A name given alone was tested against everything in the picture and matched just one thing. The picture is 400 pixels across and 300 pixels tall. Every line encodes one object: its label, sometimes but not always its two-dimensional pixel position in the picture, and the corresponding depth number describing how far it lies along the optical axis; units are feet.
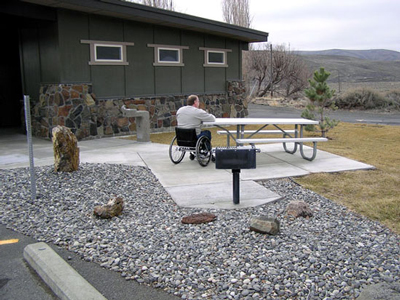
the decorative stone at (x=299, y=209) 16.55
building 34.81
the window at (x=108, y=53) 37.53
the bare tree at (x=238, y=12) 100.68
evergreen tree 36.99
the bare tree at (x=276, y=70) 102.22
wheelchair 24.20
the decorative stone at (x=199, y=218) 15.87
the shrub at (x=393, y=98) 72.54
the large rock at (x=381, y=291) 10.18
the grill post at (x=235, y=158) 16.98
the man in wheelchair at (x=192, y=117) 24.11
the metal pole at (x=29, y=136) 17.70
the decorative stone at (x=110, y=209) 16.49
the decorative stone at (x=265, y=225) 14.39
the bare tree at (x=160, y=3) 82.83
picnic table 25.31
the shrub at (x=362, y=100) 74.02
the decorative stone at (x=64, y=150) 22.15
